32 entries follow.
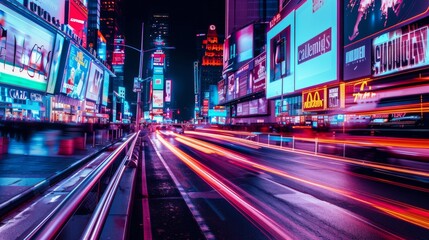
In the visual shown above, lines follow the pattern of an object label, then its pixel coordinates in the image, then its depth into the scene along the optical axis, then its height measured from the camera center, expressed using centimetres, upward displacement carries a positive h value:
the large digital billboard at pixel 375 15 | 2763 +1037
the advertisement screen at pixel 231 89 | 9635 +1102
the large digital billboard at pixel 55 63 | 4969 +883
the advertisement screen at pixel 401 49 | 2705 +688
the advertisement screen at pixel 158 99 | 16262 +1300
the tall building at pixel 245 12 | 12475 +4208
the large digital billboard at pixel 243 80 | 8400 +1195
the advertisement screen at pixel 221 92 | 10945 +1171
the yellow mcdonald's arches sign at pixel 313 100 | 4489 +397
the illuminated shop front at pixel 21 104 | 4172 +257
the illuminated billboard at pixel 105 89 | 8746 +937
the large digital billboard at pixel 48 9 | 4210 +1623
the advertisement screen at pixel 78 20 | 6222 +1915
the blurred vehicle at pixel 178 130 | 6020 -49
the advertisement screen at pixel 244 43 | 9112 +2252
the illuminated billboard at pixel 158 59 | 16912 +3294
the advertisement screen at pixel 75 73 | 5525 +871
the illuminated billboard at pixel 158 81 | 16162 +2092
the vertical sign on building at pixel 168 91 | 18862 +1928
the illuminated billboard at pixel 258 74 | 7238 +1165
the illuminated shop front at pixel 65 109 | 5701 +268
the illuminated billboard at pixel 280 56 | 5541 +1240
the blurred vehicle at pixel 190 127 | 7369 +9
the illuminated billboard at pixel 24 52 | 3791 +865
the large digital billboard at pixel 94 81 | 7156 +939
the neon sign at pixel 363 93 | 3438 +389
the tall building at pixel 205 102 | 15275 +1249
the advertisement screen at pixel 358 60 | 3406 +718
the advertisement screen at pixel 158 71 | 16512 +2629
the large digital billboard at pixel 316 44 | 4112 +1109
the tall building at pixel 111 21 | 18562 +5542
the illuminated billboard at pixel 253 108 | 7419 +501
